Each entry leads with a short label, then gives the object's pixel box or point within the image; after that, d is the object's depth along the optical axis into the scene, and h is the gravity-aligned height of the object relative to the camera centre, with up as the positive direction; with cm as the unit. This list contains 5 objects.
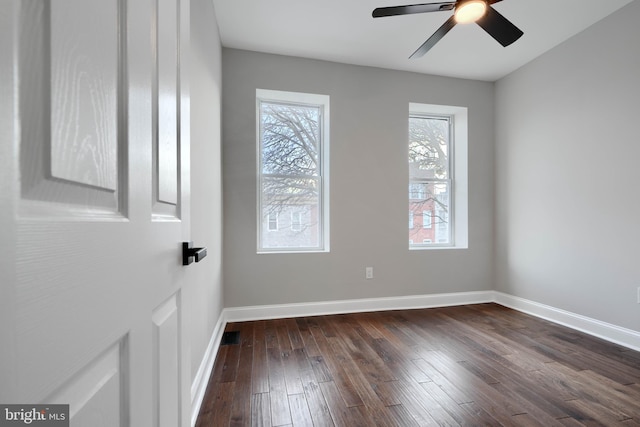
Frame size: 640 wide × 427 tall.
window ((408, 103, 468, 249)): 346 +48
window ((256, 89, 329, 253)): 302 +48
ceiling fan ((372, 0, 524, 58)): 169 +128
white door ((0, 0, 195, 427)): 27 +1
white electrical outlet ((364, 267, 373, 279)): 307 -67
